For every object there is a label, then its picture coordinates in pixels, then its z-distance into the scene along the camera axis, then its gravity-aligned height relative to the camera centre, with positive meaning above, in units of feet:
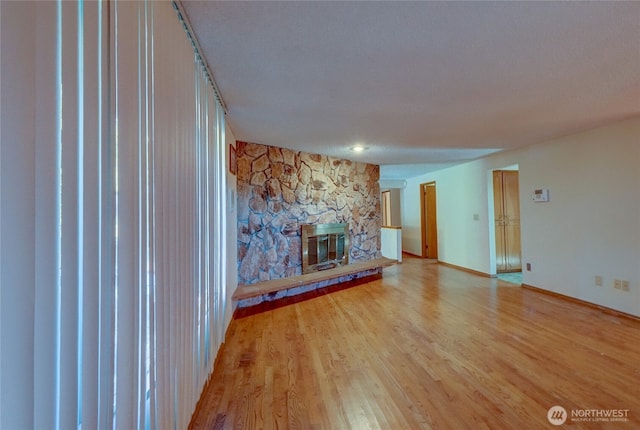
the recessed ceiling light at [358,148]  13.76 +3.31
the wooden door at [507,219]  18.03 -0.38
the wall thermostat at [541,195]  13.63 +0.81
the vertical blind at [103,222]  1.94 +0.02
